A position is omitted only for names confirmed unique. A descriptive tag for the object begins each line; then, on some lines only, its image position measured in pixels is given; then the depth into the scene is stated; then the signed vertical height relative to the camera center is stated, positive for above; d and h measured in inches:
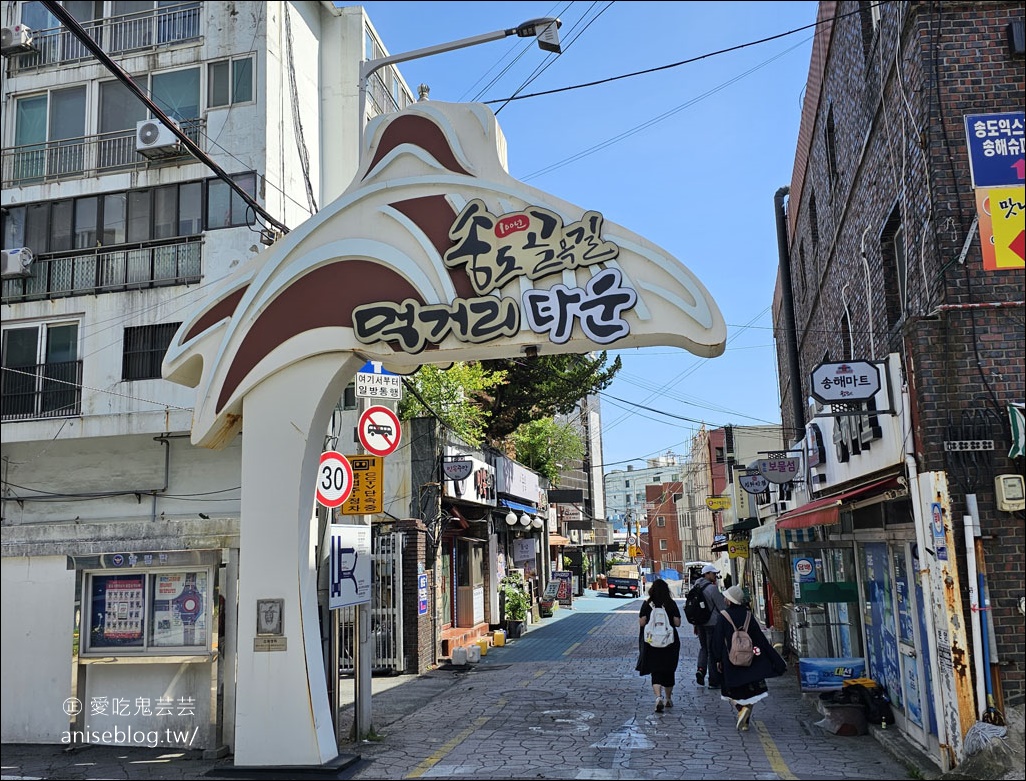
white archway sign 344.8 +89.9
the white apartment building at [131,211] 795.4 +314.0
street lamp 427.2 +242.5
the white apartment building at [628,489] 5623.5 +313.8
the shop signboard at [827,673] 424.2 -70.3
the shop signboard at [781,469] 625.0 +40.0
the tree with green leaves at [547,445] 1263.5 +130.8
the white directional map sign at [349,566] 380.8 -11.1
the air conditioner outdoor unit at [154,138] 794.8 +363.8
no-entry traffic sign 415.8 +51.3
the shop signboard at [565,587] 1373.4 -84.4
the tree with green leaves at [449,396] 745.6 +121.1
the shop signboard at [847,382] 352.5 +56.1
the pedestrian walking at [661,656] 470.0 -65.9
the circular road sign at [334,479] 383.9 +27.2
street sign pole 394.3 -56.9
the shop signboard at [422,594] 671.8 -42.0
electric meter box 298.4 +8.1
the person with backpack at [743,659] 419.5 -62.3
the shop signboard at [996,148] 314.0 +131.1
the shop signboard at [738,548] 940.6 -21.8
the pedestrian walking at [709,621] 535.5 -56.3
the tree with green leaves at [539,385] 987.9 +166.5
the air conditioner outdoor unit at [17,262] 783.1 +255.8
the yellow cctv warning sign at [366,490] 407.5 +23.0
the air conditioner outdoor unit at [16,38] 848.9 +487.6
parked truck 1835.6 -102.7
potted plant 951.0 -77.2
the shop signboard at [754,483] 727.1 +35.7
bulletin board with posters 372.2 -23.4
